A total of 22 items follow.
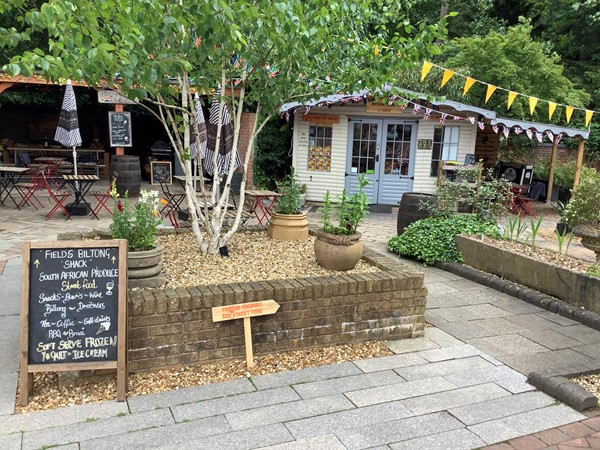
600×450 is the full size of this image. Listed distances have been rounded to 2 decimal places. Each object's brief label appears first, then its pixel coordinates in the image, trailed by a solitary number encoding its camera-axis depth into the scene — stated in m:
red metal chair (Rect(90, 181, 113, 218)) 9.67
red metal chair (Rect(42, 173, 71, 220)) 9.49
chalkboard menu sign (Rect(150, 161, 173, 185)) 14.51
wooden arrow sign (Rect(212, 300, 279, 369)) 3.76
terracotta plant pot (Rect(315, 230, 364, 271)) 4.78
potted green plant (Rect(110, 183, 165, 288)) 4.05
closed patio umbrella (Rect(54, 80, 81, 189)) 9.97
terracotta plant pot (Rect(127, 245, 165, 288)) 4.02
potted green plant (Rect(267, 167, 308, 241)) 6.04
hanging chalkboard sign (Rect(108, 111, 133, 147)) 11.92
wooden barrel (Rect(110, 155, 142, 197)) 11.94
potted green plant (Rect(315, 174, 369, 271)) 4.79
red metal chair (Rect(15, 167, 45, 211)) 10.02
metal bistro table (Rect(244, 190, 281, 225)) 8.47
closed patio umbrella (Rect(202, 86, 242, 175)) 6.85
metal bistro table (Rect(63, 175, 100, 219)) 9.50
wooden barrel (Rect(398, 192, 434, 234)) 7.99
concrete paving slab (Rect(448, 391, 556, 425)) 3.29
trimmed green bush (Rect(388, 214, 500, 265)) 7.04
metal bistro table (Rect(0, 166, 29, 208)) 9.97
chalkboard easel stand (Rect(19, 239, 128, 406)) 3.20
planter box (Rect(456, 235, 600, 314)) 5.17
